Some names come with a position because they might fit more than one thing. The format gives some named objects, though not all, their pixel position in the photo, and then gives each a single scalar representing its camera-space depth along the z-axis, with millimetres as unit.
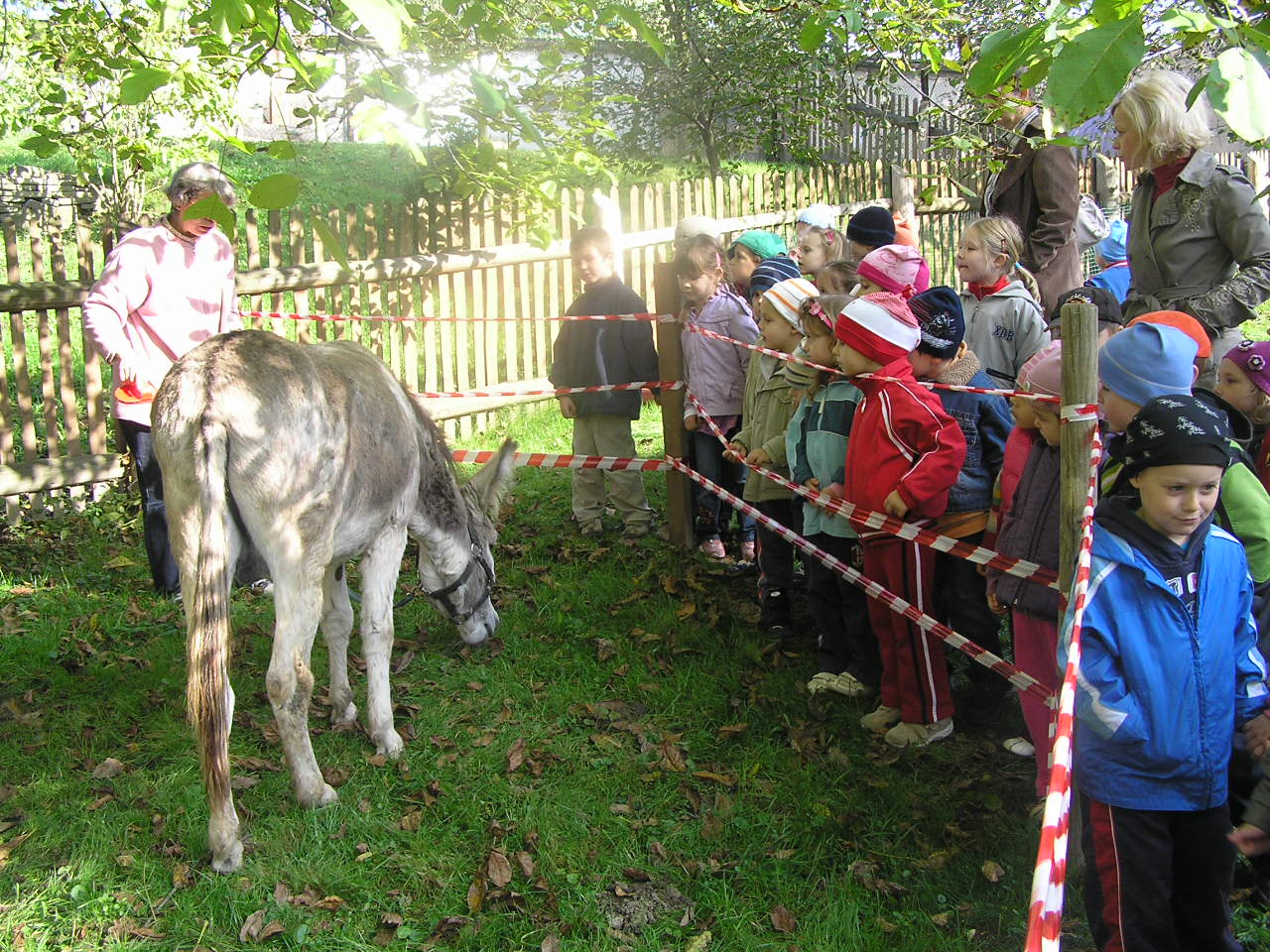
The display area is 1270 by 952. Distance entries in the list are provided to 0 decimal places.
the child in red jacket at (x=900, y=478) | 3994
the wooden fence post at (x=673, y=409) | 6316
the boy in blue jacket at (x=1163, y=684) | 2574
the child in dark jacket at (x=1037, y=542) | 3506
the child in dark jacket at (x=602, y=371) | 6645
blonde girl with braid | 4840
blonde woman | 4180
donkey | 3639
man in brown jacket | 6023
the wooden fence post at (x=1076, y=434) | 2869
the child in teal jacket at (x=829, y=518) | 4578
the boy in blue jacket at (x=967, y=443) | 4199
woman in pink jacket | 5469
